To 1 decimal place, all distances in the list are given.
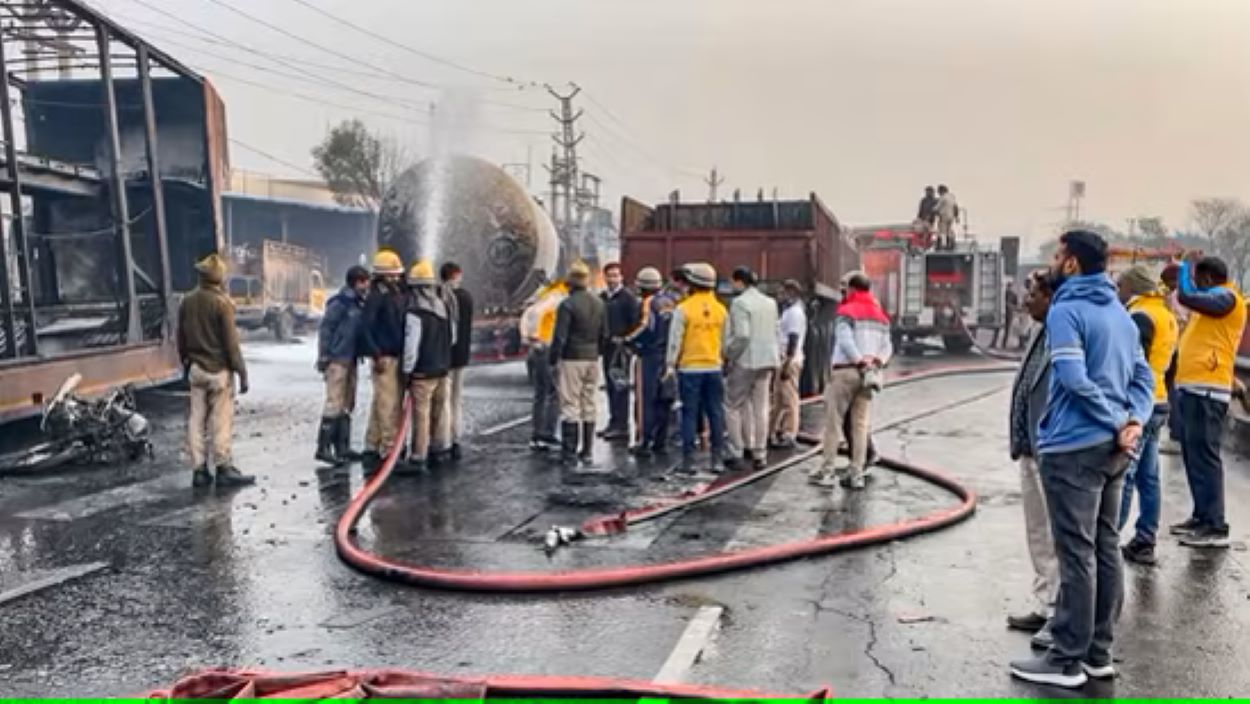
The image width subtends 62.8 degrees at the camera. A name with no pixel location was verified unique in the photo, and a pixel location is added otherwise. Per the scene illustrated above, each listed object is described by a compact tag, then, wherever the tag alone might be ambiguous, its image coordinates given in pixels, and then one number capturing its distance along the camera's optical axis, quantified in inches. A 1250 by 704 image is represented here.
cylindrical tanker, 650.2
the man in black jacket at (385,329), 350.3
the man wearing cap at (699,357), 347.9
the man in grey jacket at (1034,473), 183.3
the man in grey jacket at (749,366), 350.9
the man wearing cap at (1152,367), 234.8
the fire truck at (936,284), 905.5
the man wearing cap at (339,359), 360.8
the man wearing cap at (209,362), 324.8
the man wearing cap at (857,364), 314.8
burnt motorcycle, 358.6
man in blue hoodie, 160.1
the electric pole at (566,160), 2020.5
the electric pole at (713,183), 2898.6
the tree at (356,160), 1716.3
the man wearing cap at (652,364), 389.3
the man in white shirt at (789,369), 390.9
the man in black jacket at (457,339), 368.8
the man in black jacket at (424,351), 340.5
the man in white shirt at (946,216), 941.8
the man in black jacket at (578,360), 366.0
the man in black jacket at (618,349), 391.2
